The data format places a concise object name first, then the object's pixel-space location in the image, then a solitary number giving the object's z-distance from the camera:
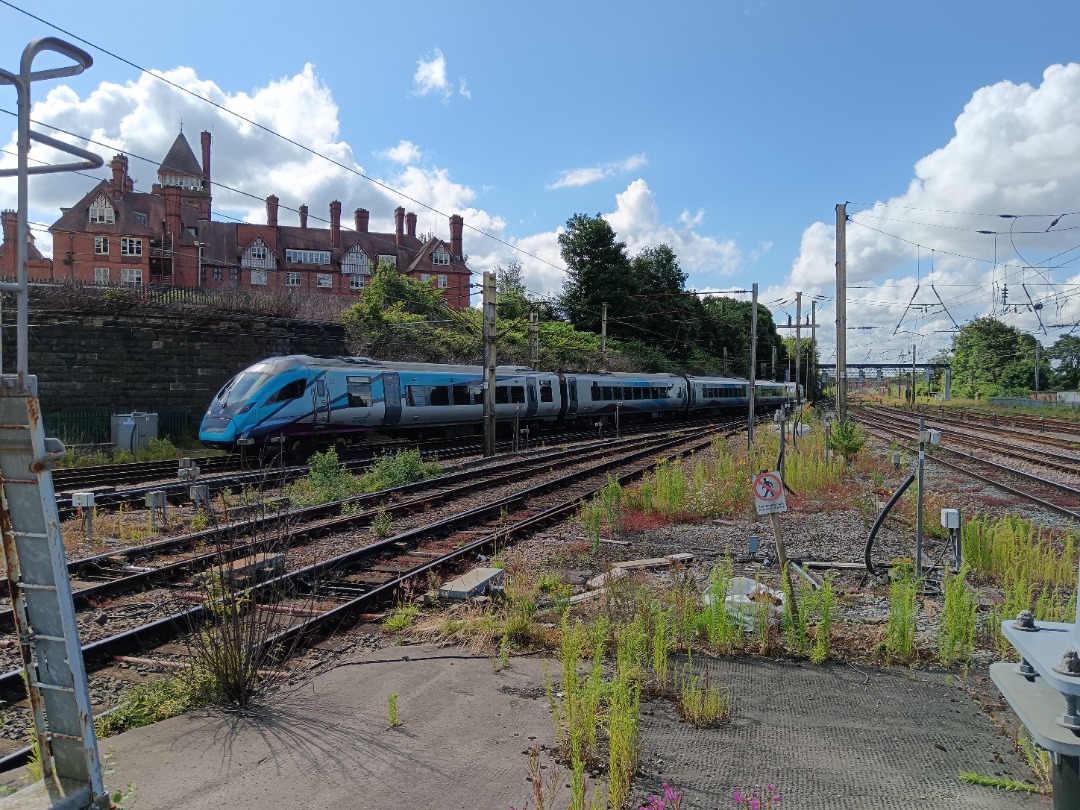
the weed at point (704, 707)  4.30
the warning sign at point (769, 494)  6.32
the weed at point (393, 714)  4.35
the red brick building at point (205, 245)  57.50
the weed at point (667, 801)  3.11
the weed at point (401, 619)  6.52
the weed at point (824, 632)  5.32
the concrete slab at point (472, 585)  7.07
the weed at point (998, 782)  3.51
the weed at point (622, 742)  3.37
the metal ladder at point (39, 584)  2.64
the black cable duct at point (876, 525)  7.05
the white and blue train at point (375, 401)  18.14
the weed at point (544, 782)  3.19
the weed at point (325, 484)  13.41
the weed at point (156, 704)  4.69
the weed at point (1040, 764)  3.53
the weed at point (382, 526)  10.48
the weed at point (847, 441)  18.89
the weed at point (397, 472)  15.30
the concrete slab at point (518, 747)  3.56
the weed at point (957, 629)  5.24
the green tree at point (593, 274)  60.59
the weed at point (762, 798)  3.33
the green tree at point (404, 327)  34.44
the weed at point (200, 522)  10.74
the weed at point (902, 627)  5.34
